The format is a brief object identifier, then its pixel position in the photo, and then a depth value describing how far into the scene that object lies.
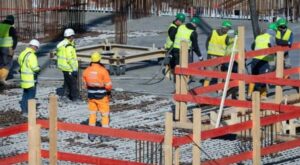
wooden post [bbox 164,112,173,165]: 14.75
